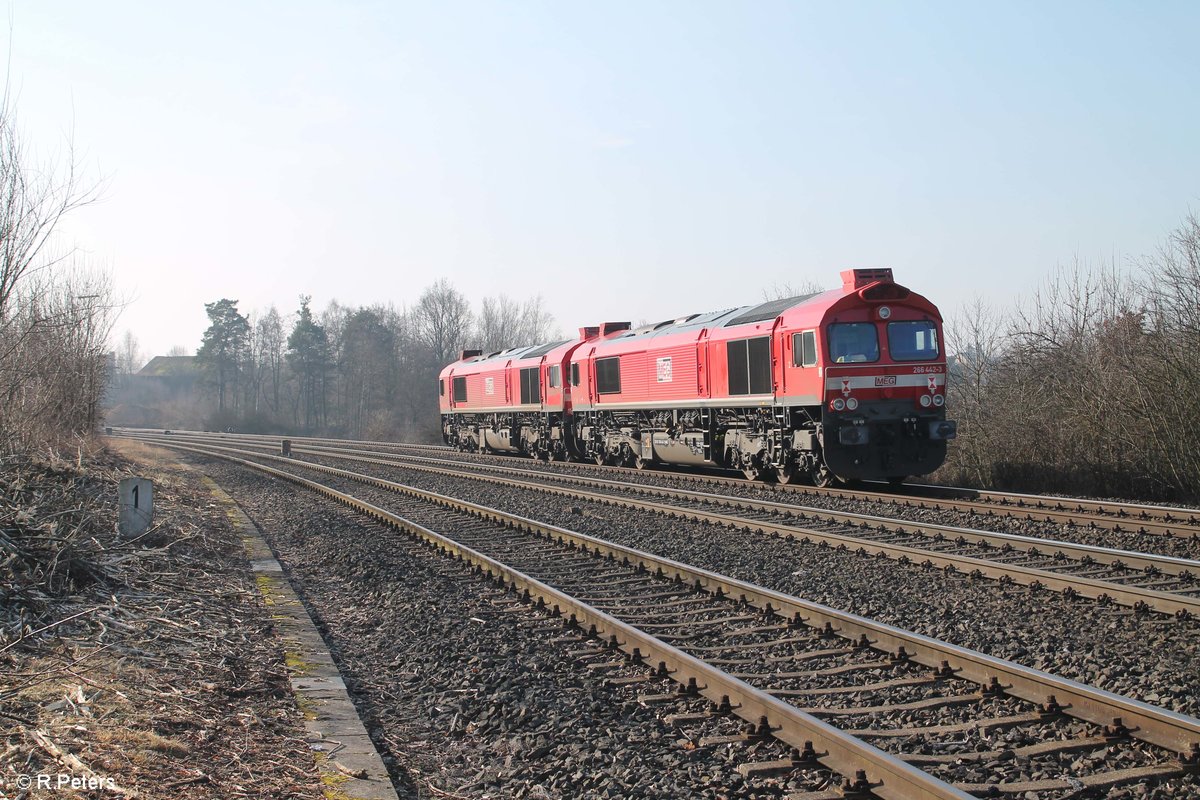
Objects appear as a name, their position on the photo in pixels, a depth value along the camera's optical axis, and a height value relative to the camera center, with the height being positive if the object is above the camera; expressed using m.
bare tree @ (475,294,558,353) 85.38 +7.46
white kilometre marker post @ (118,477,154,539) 11.09 -0.88
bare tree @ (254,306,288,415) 100.81 +7.75
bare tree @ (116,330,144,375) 121.89 +9.35
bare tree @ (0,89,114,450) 11.95 +1.46
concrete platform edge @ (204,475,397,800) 4.71 -1.74
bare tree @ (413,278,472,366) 80.44 +7.56
